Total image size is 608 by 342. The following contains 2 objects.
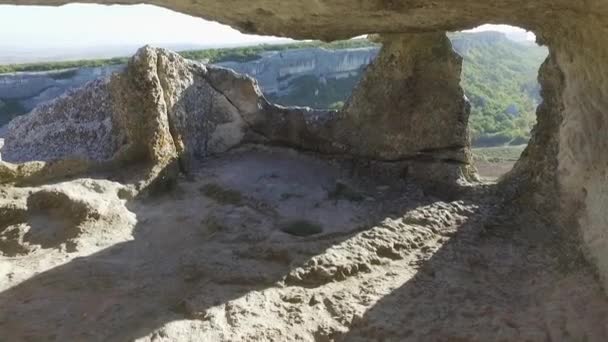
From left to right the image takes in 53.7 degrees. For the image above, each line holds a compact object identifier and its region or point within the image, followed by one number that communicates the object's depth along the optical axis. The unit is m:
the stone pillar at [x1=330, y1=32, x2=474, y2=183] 5.23
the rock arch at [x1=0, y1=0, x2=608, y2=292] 3.15
